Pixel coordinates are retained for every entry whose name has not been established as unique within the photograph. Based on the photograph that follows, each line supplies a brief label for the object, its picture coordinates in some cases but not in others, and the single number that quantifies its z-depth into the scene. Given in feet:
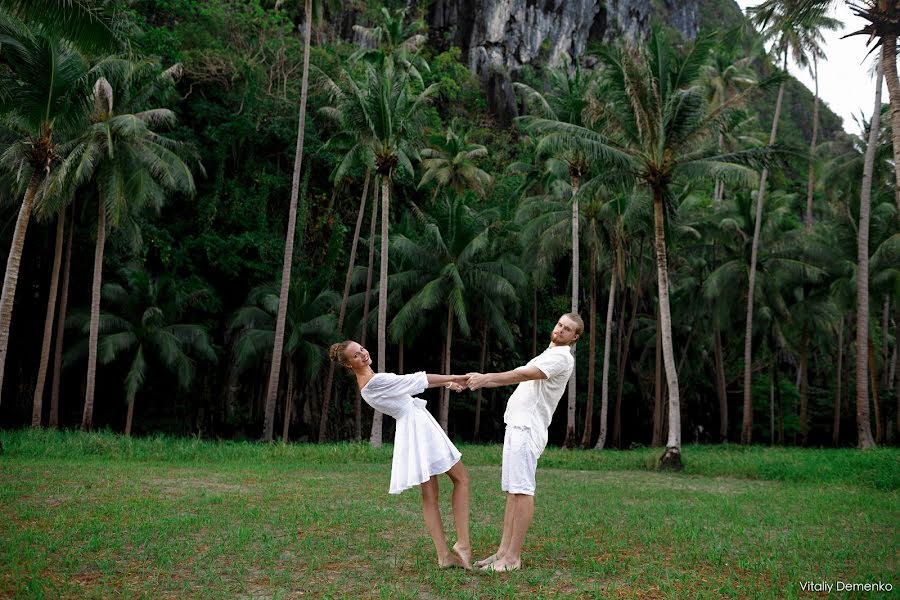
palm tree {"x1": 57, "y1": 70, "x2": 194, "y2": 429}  67.87
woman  19.19
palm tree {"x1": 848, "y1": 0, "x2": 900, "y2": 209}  34.73
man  19.34
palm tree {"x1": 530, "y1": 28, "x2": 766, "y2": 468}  61.77
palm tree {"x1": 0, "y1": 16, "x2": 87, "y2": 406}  46.03
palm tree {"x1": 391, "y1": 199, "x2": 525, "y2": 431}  94.02
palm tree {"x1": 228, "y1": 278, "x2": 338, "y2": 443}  91.04
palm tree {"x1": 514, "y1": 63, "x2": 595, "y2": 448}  80.11
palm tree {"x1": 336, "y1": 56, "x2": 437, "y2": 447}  73.05
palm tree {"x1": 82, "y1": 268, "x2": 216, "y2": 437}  83.05
